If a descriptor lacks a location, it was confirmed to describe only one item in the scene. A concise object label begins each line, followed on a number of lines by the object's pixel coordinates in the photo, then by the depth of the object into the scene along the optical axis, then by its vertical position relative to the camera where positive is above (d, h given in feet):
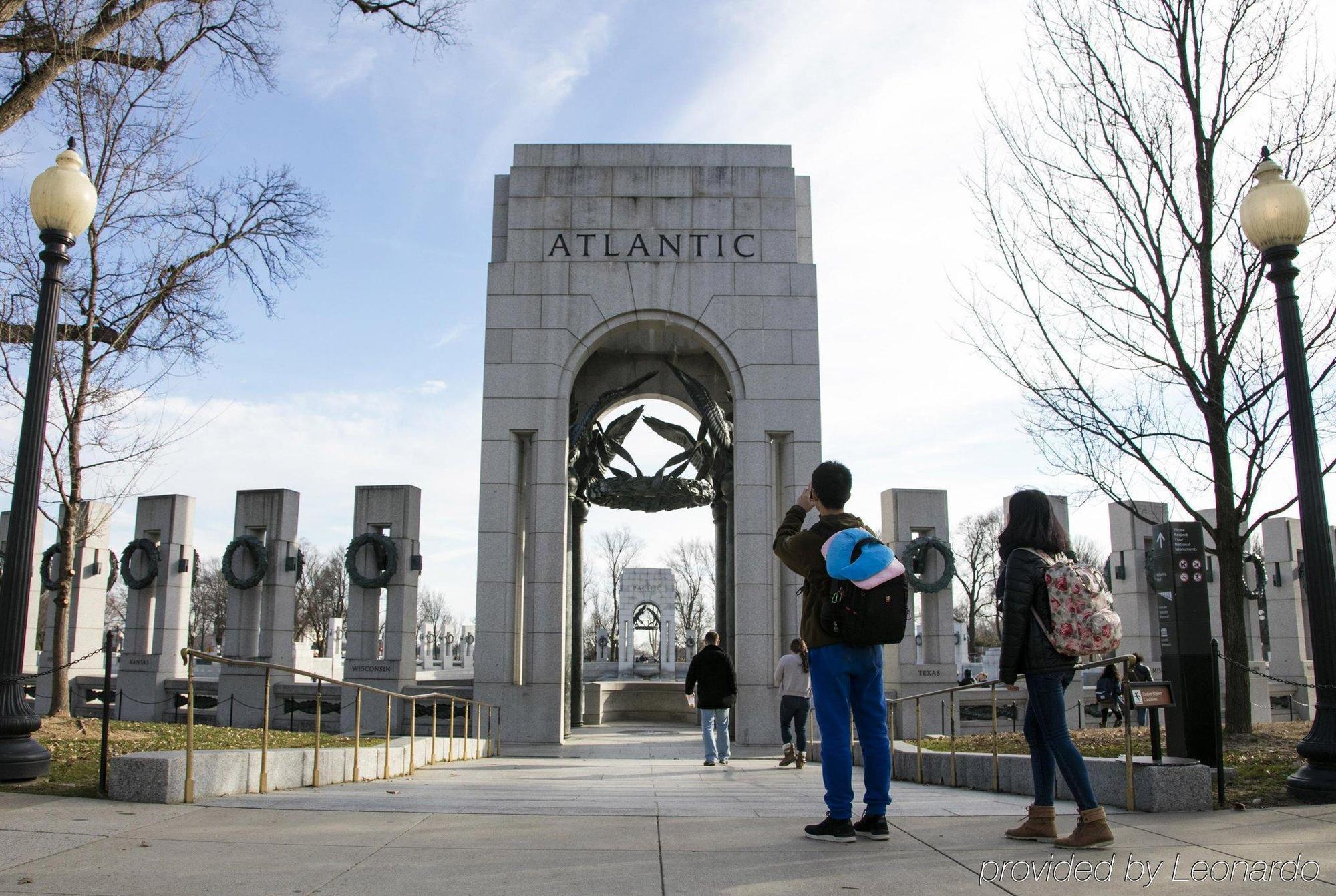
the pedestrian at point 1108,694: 52.42 -4.22
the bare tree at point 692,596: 250.57 +5.86
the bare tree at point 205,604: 234.58 +3.19
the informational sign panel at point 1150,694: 19.71 -1.48
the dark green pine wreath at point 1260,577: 65.92 +2.85
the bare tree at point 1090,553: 212.09 +14.34
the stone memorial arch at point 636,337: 50.62 +14.23
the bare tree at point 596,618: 257.14 +0.20
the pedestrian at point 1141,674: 46.63 -2.68
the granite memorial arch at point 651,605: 143.54 +1.92
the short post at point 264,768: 22.89 -3.38
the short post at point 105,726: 20.66 -2.20
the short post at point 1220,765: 20.65 -2.96
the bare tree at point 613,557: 262.06 +15.84
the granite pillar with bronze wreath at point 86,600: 72.22 +1.29
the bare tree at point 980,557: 211.61 +13.11
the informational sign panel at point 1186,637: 23.08 -0.43
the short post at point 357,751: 27.04 -3.60
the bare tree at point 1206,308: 35.24 +11.15
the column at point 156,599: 69.41 +1.35
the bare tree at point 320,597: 225.76 +4.88
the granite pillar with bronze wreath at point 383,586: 61.46 +2.00
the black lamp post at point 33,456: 22.43 +3.86
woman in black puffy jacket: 16.16 -0.64
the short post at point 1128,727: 20.02 -2.12
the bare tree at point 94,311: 45.11 +14.50
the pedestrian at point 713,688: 40.16 -2.77
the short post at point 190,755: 20.22 -2.77
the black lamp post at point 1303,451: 21.85 +4.01
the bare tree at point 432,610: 298.56 +2.36
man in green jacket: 16.14 -1.41
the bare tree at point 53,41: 31.14 +18.47
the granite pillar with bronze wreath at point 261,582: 67.97 +2.43
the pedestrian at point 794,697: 38.60 -2.98
